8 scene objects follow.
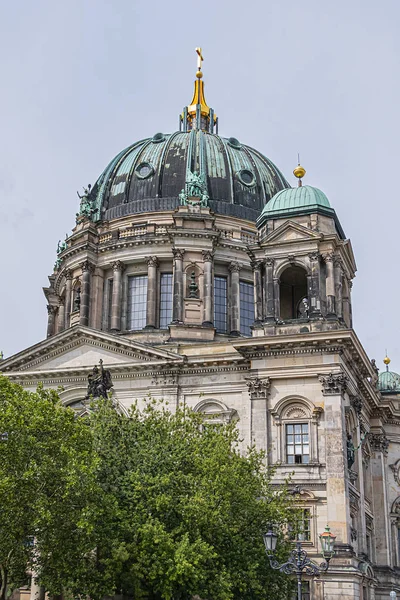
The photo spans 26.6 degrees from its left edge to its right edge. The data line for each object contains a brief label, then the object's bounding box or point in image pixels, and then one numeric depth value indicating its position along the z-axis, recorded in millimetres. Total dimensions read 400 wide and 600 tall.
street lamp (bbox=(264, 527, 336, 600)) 26536
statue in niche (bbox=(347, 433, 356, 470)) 40094
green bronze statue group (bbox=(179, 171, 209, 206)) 55344
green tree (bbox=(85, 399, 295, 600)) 29531
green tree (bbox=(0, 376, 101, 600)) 28734
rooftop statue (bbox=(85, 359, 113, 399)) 40031
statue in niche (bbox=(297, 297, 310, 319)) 44578
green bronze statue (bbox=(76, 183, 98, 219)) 58688
